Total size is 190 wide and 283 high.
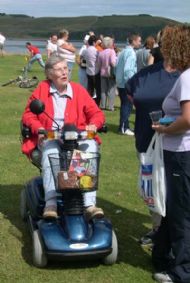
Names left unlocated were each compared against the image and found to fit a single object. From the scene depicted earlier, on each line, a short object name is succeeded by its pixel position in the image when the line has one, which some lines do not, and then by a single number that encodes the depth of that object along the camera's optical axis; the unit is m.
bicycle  19.86
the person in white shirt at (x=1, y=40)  34.53
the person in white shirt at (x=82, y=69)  16.03
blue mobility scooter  5.00
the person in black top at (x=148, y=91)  4.95
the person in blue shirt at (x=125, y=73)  11.41
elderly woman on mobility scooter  5.73
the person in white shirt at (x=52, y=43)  21.02
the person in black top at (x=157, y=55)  5.28
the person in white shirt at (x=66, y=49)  16.05
